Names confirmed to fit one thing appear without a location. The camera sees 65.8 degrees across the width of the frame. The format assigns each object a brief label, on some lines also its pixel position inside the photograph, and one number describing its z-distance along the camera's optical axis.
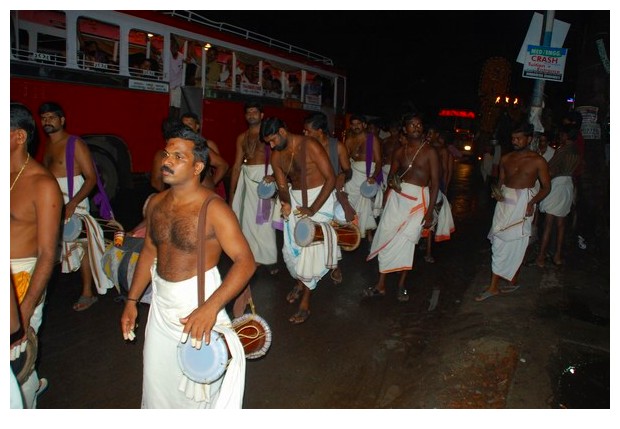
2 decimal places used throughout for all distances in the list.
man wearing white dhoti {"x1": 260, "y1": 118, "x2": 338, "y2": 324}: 4.64
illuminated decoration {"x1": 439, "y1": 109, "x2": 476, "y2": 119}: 32.13
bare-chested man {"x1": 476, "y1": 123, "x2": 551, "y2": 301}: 5.22
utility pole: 7.53
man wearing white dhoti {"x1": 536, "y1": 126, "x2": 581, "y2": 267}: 6.58
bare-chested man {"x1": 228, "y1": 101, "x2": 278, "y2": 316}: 5.83
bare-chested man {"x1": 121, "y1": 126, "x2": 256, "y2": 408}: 2.33
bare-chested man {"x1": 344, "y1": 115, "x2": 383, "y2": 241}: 7.51
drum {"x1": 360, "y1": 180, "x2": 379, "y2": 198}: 6.75
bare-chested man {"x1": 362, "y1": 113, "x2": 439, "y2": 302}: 5.19
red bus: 7.67
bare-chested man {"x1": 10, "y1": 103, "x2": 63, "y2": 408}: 2.54
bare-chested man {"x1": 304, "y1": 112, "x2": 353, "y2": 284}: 5.46
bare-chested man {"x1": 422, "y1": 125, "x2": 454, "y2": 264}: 6.89
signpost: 7.43
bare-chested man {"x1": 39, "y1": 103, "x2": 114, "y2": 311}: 4.39
